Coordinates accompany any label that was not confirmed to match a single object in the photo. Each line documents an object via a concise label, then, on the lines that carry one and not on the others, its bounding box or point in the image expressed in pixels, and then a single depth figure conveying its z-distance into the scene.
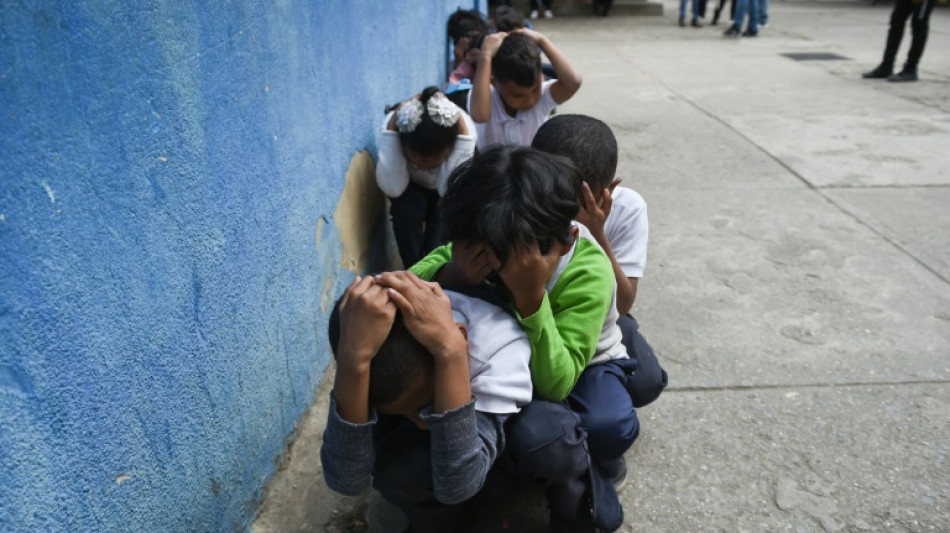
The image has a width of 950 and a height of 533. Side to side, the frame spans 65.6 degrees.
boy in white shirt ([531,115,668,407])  2.15
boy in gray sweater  1.37
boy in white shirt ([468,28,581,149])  3.26
